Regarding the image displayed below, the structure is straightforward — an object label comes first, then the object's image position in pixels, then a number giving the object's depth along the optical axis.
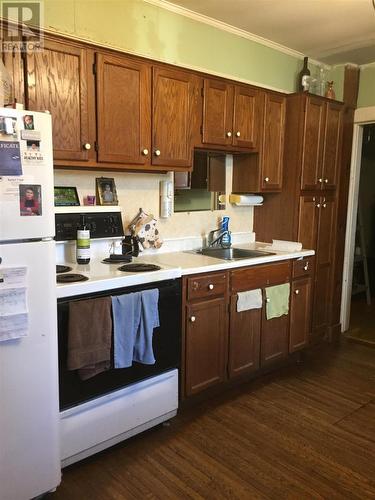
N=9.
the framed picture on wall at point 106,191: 2.63
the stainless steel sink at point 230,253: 3.16
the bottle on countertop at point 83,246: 2.37
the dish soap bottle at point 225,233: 3.28
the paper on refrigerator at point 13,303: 1.58
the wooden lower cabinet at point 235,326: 2.53
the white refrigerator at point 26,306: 1.57
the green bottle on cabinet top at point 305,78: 3.52
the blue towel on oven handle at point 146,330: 2.17
